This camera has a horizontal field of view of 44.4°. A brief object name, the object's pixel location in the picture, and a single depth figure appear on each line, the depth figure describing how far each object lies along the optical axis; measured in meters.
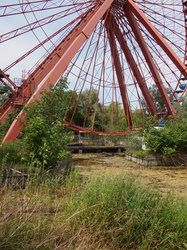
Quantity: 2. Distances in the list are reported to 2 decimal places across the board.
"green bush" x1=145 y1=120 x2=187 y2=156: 11.51
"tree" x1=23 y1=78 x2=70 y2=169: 5.94
